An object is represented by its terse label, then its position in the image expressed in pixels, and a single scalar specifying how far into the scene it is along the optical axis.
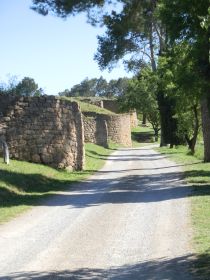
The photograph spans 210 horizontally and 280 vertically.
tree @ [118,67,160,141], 59.66
